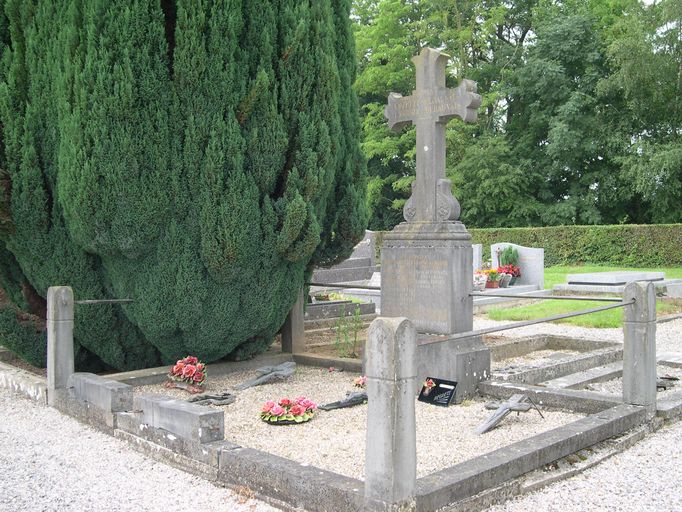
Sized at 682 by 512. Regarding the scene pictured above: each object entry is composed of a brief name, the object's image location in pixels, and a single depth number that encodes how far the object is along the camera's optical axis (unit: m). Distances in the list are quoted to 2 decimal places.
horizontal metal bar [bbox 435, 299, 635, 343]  5.02
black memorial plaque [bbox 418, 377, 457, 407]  5.39
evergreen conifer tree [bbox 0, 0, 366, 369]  5.82
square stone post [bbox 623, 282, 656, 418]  5.02
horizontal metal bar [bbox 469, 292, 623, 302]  5.29
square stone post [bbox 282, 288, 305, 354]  7.71
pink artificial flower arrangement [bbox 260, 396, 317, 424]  5.12
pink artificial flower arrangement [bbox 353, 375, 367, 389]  6.26
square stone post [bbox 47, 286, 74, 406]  5.75
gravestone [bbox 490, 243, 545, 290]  15.91
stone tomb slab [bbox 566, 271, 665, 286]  14.58
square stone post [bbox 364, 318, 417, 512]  3.19
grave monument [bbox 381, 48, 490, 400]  6.06
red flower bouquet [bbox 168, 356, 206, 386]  6.13
